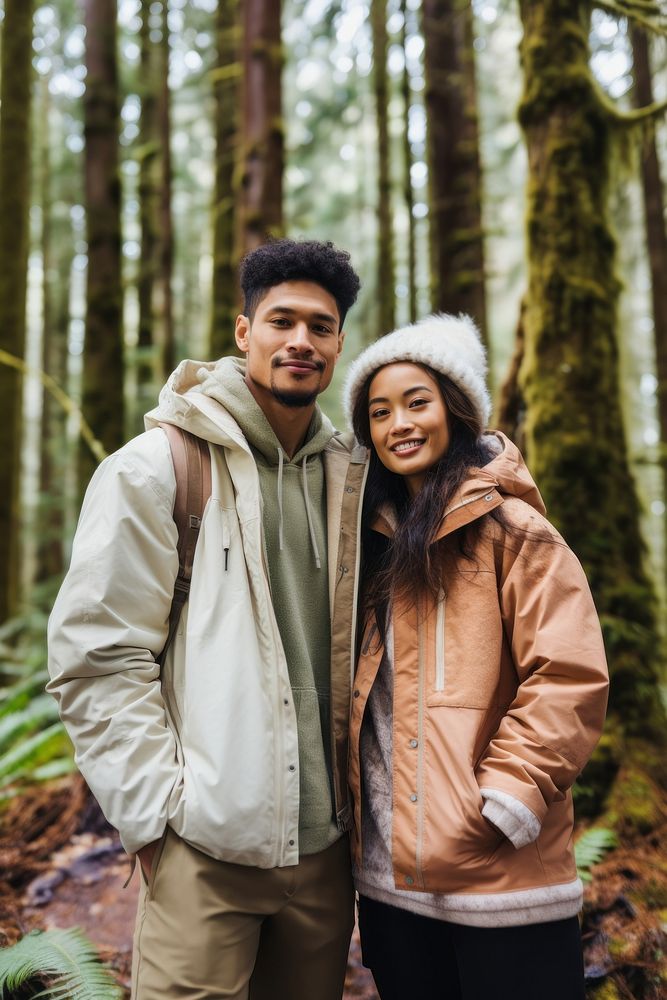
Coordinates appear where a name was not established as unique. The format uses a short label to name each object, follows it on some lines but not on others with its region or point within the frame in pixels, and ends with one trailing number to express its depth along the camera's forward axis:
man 2.41
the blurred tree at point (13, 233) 8.22
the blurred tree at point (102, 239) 8.55
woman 2.35
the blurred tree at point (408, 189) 11.24
